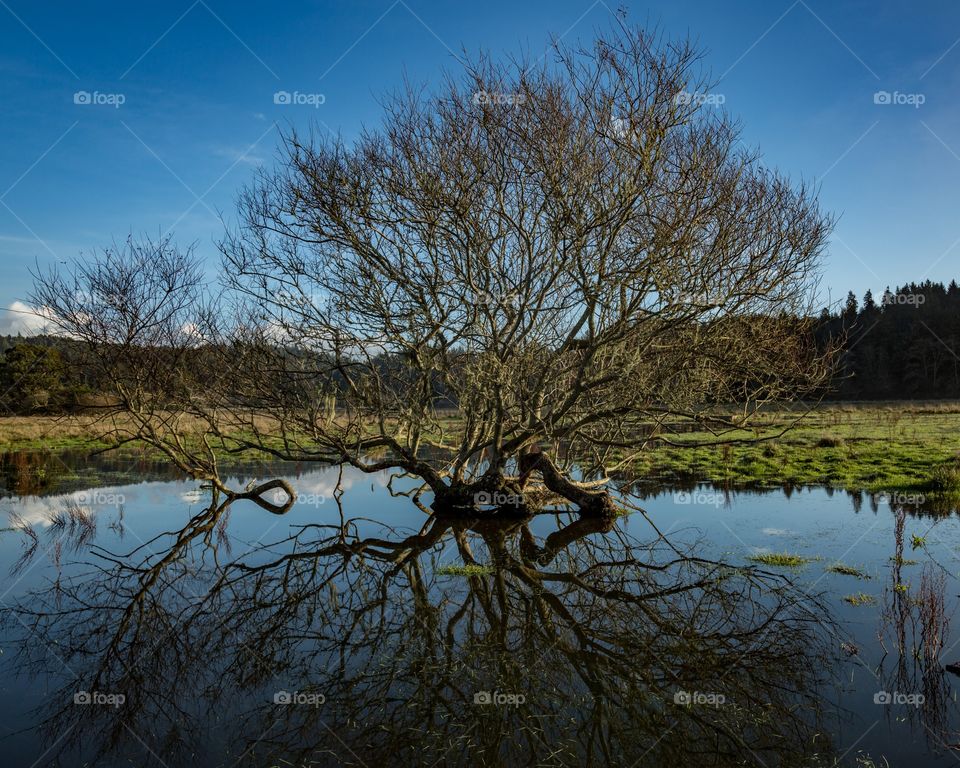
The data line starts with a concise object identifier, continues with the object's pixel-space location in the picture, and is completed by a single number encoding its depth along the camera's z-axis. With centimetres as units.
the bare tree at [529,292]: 1154
